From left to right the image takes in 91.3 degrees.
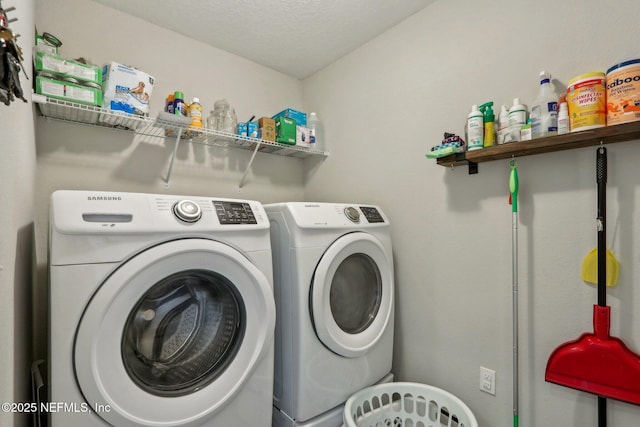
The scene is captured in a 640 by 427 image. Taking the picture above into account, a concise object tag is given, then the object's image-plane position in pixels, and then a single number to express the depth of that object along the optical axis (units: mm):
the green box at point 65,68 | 1263
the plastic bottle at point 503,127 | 1304
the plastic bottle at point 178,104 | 1646
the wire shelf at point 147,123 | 1369
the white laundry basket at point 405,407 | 1439
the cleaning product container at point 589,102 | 1069
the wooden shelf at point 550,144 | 1022
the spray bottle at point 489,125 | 1363
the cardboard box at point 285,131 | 1982
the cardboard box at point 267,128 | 1937
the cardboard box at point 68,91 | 1265
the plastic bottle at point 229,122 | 1899
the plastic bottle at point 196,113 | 1704
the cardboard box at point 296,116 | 2066
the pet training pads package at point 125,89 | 1424
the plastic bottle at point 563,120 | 1142
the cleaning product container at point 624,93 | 1000
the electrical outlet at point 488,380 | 1408
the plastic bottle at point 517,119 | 1276
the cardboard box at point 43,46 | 1294
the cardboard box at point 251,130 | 1927
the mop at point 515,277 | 1271
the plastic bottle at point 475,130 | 1378
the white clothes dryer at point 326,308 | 1335
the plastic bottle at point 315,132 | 2209
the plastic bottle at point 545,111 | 1184
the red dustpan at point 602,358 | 1041
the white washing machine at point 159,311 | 873
